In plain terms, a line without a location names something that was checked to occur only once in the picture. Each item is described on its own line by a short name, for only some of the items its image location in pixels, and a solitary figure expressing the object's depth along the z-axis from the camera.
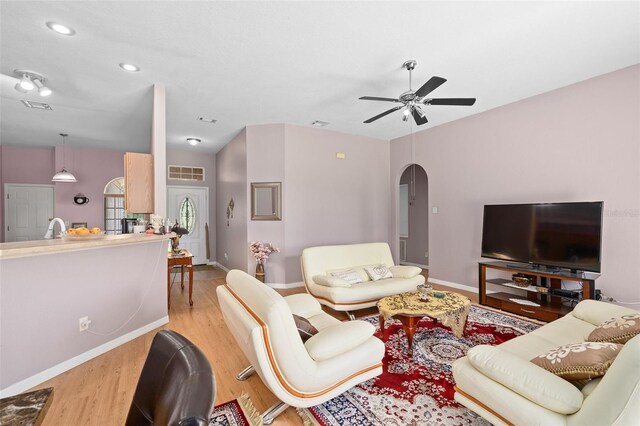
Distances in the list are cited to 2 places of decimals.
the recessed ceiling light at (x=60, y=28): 2.45
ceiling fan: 2.95
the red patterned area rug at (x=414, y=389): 1.90
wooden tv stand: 3.32
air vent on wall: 7.19
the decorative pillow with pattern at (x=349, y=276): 3.86
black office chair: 0.64
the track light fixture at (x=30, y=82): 3.12
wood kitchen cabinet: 3.54
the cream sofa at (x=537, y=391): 1.13
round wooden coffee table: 2.66
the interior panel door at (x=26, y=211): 6.70
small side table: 4.08
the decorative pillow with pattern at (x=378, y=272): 4.08
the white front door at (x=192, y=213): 7.20
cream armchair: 1.65
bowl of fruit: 2.96
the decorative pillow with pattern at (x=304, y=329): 1.95
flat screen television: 3.32
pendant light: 6.04
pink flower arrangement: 5.02
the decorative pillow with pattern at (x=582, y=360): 1.40
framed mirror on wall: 5.27
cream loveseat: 3.56
